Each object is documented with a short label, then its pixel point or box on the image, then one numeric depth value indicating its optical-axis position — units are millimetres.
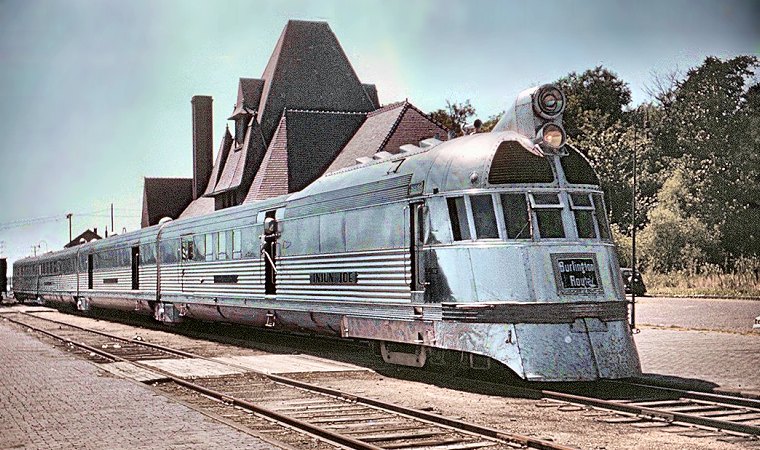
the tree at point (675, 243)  43500
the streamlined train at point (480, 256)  12570
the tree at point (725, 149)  44094
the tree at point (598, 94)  65312
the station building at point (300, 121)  47656
